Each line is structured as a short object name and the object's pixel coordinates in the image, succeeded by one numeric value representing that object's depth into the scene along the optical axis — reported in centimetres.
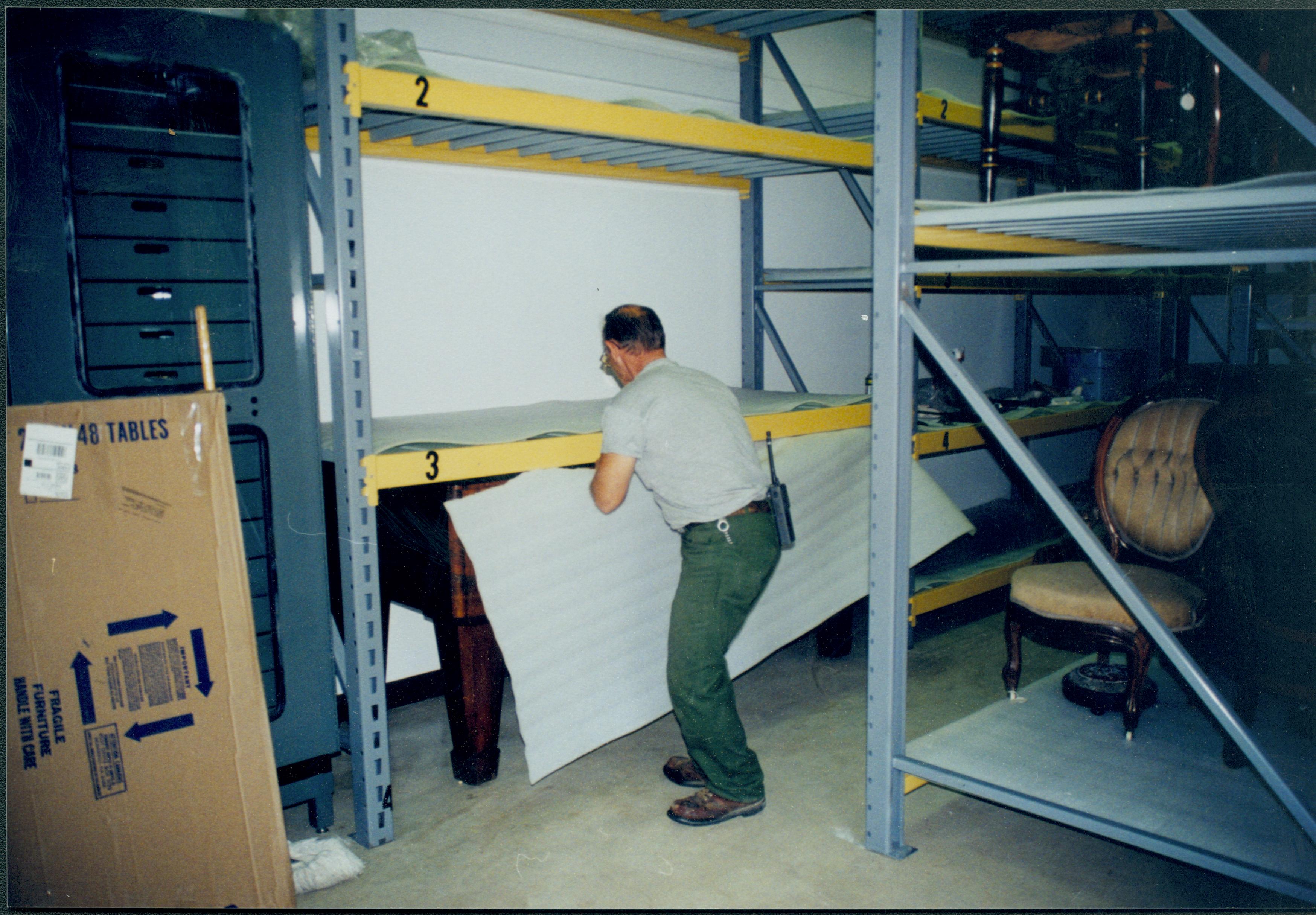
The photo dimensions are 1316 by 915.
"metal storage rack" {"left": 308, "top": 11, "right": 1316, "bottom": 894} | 235
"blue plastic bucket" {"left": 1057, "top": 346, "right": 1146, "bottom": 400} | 537
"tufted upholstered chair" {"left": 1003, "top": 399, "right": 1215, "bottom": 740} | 291
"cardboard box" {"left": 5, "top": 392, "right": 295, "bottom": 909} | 187
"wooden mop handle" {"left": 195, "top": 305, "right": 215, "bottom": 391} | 210
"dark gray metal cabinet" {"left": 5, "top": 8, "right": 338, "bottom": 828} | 210
